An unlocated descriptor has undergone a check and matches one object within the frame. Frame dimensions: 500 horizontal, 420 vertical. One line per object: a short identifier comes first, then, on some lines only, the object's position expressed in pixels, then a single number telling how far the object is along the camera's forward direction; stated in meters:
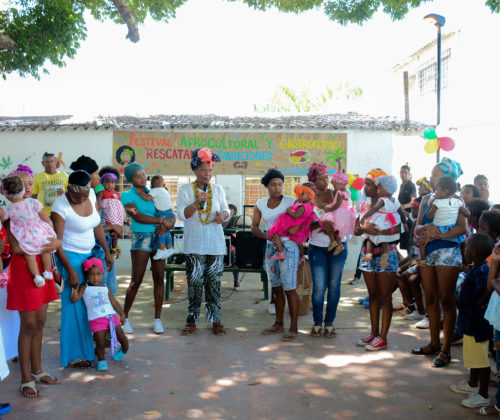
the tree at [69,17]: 11.56
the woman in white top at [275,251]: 6.07
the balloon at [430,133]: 8.34
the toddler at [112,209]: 6.10
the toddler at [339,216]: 5.95
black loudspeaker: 7.86
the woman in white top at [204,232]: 6.05
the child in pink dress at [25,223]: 4.22
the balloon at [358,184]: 7.75
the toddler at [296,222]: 6.01
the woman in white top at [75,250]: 4.71
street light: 10.84
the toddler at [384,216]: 5.53
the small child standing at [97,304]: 4.92
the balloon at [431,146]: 8.12
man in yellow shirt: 8.52
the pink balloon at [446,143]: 8.00
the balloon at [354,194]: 10.32
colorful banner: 12.12
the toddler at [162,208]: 6.28
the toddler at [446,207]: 5.01
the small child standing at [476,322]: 4.11
